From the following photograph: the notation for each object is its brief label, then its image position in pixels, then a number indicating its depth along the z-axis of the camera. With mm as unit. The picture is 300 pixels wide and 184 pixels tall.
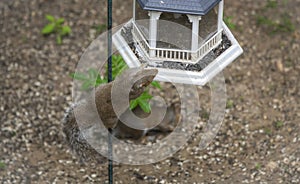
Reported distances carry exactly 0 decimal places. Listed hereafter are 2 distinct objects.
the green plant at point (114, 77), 9922
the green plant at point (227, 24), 9602
